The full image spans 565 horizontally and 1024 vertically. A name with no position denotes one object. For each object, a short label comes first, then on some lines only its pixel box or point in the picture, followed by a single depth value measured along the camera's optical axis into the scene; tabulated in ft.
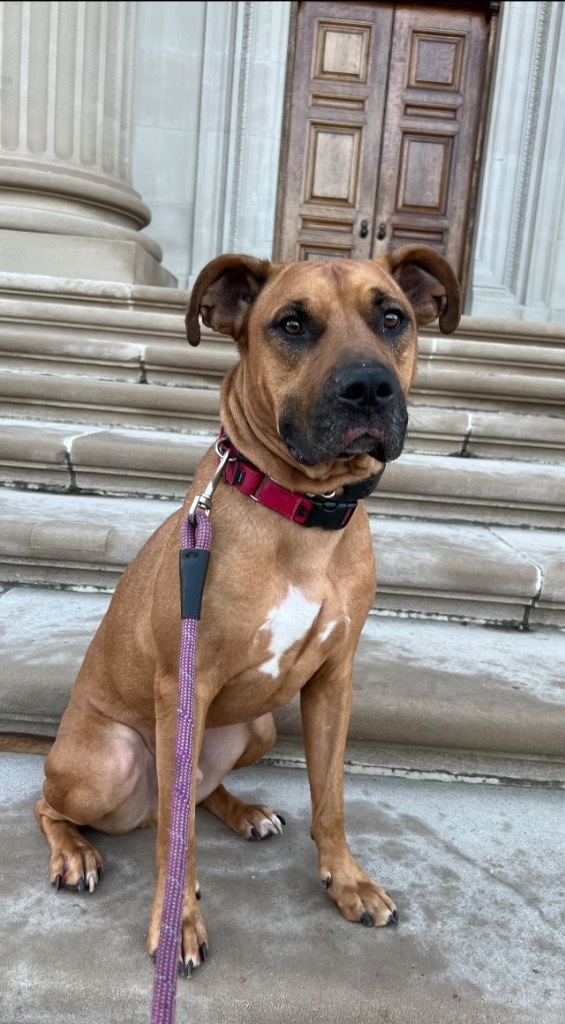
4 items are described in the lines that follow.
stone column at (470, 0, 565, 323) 21.90
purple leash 3.35
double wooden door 22.48
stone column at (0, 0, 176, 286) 15.62
